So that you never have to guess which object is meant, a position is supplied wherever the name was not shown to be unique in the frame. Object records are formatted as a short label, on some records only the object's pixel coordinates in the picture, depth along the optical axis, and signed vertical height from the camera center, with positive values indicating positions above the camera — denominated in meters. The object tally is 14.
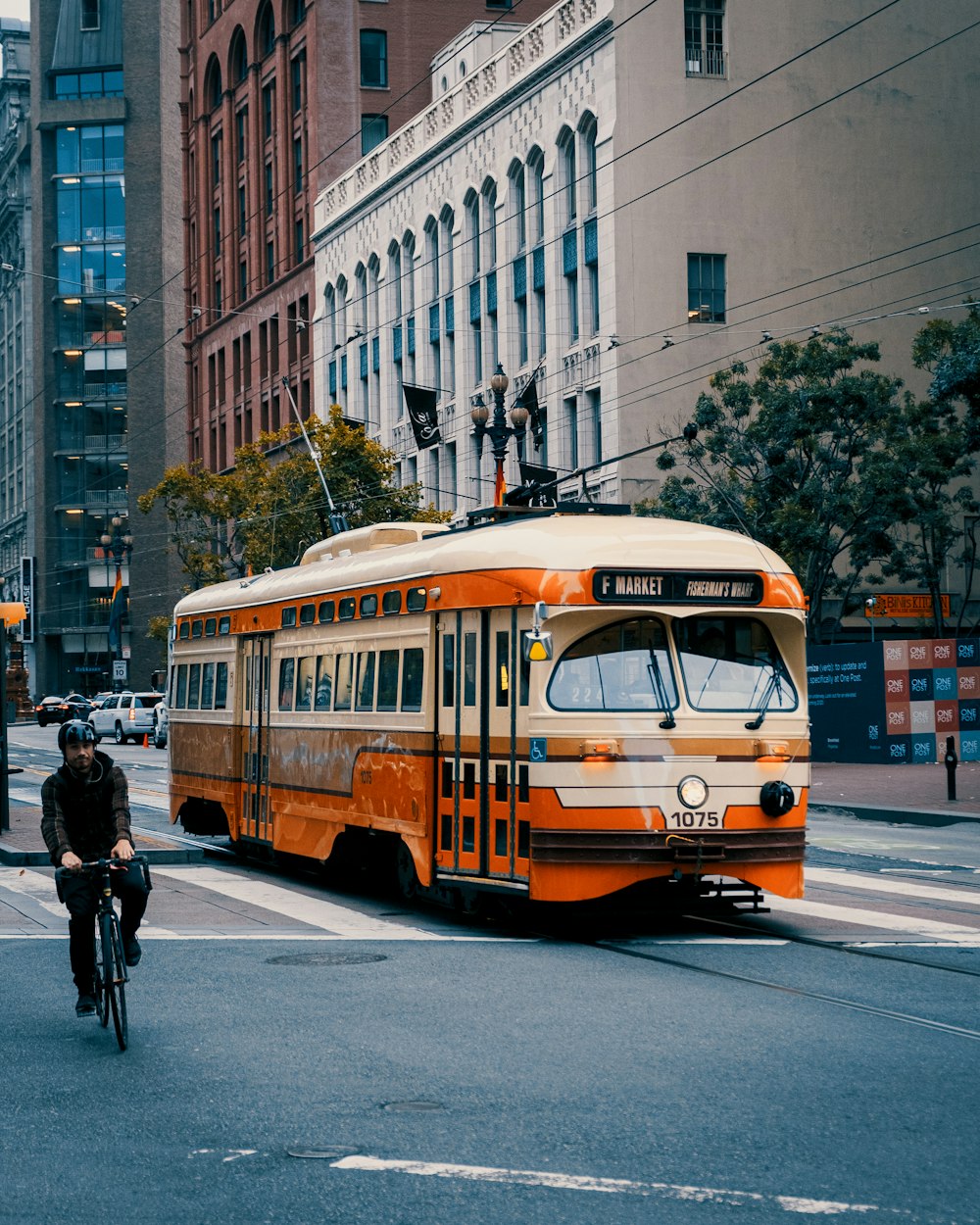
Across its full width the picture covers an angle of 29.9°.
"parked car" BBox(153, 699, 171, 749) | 54.12 -0.43
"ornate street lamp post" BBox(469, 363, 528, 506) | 29.00 +4.68
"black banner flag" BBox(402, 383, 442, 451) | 43.16 +7.01
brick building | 70.12 +22.83
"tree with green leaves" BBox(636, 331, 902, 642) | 39.75 +5.50
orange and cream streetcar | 12.55 -0.03
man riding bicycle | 9.35 -0.64
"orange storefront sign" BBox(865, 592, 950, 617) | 47.47 +2.66
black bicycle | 8.95 -1.24
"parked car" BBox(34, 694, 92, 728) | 70.97 +0.09
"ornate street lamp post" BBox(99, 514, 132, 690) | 61.94 +4.27
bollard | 27.08 -0.98
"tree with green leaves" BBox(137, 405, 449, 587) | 51.50 +6.38
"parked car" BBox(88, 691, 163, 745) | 60.25 -0.17
